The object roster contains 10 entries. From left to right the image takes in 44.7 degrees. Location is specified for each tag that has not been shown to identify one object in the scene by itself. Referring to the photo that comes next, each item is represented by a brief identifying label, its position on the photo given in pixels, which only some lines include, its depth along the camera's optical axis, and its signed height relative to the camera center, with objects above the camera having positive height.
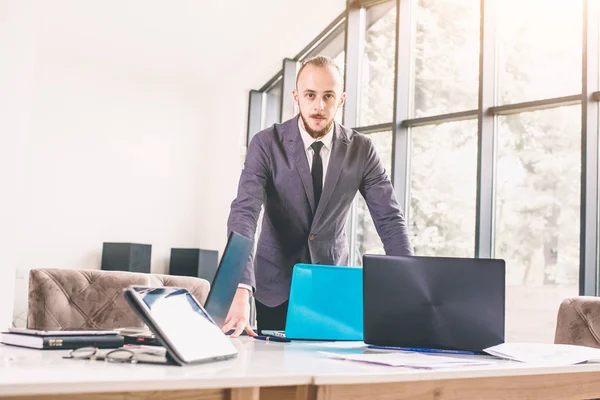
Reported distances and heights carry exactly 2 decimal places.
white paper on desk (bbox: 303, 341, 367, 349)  1.67 -0.19
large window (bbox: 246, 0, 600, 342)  4.57 +0.93
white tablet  1.12 -0.11
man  2.24 +0.20
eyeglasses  1.10 -0.16
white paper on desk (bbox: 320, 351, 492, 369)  1.28 -0.18
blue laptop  1.77 -0.10
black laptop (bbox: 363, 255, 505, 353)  1.67 -0.08
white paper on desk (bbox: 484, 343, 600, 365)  1.51 -0.18
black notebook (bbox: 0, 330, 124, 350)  1.29 -0.16
